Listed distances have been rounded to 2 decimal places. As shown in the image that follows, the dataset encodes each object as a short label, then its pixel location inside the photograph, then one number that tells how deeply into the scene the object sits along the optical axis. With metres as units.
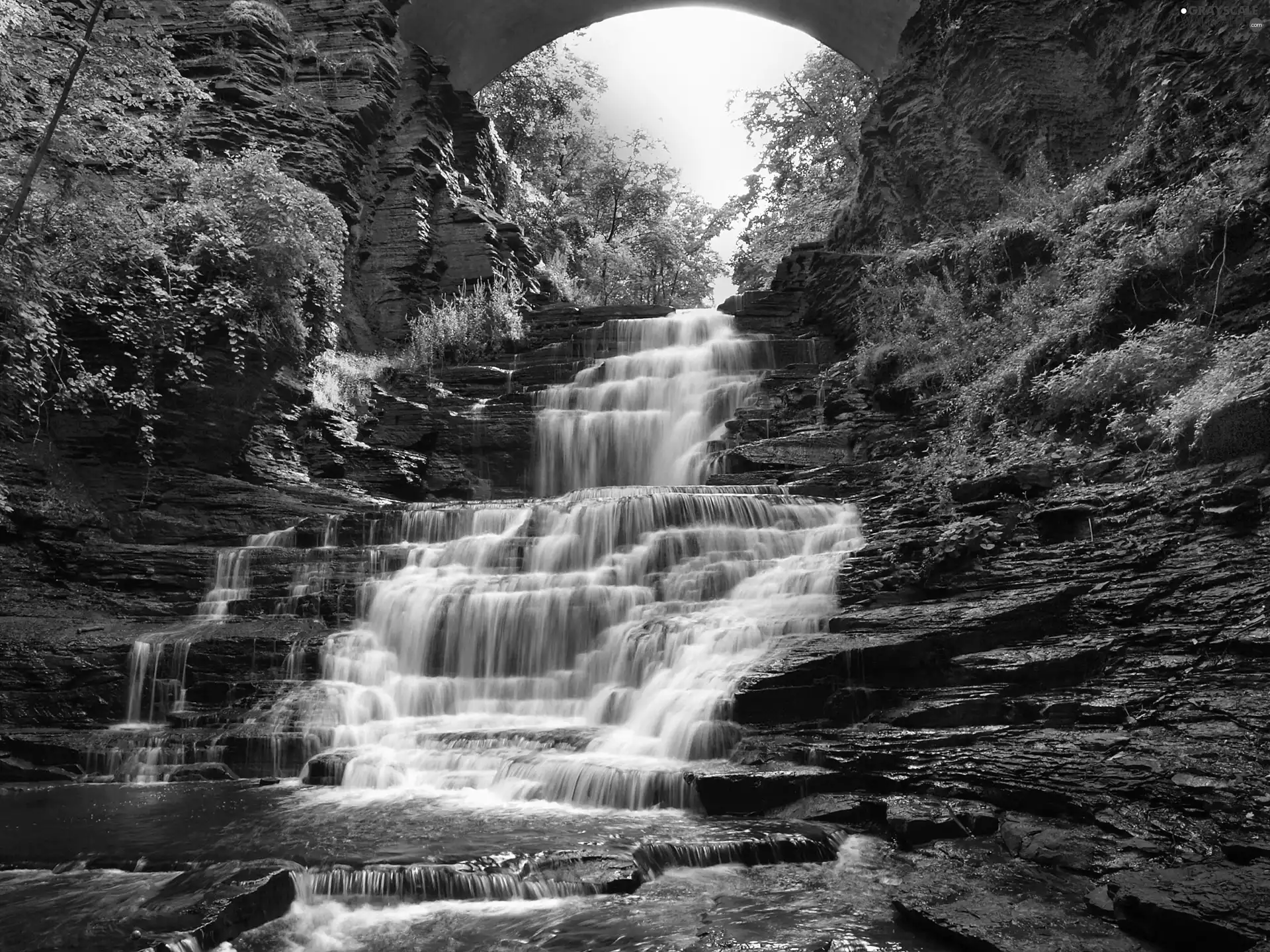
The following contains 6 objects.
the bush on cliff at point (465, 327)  18.84
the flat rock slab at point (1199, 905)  3.67
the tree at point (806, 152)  25.22
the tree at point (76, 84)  8.88
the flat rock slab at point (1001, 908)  3.91
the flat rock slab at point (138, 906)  4.02
